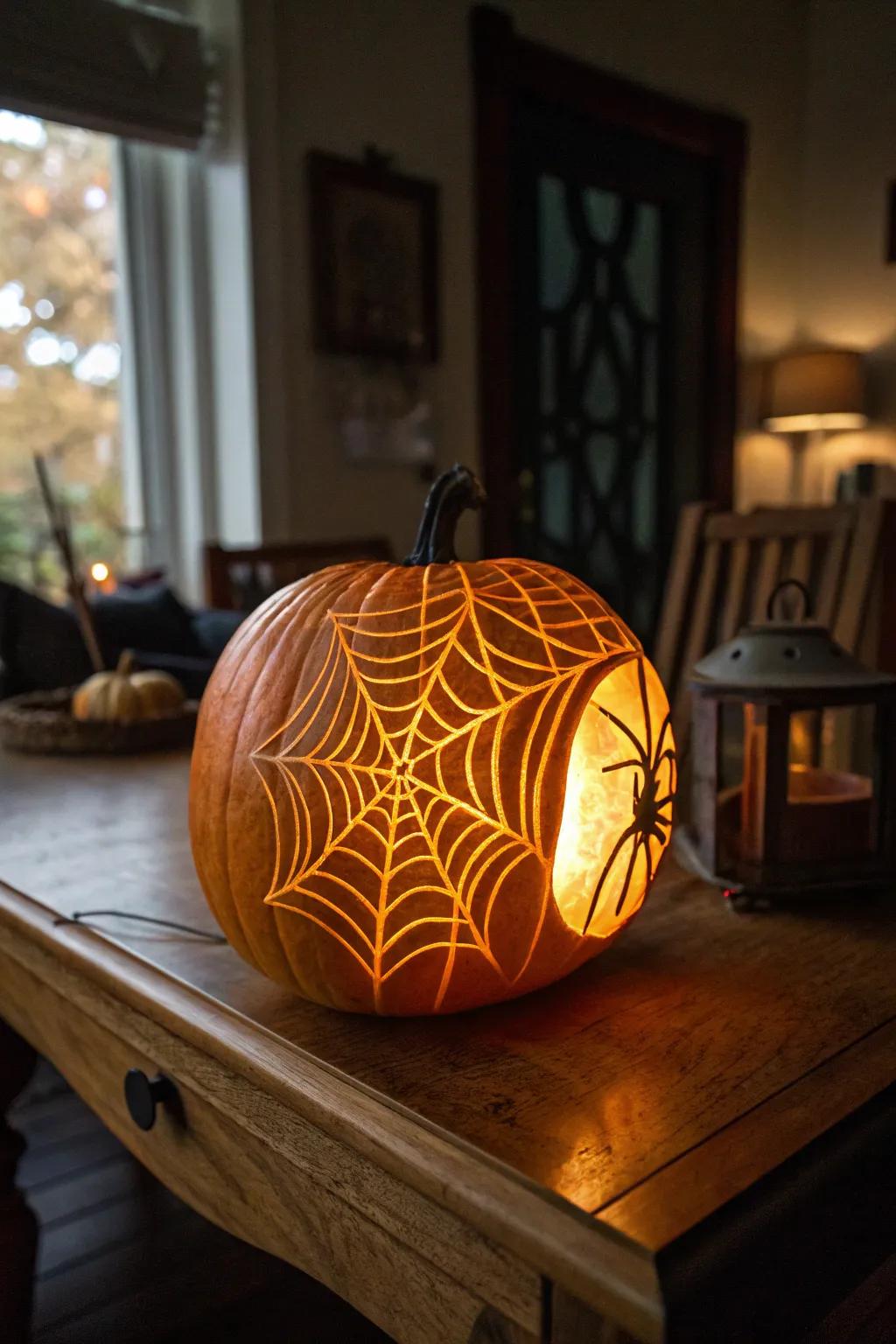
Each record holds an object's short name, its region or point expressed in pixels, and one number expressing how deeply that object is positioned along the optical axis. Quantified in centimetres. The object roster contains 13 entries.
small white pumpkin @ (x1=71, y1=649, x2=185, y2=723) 124
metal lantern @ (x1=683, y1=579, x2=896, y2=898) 64
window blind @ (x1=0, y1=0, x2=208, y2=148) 237
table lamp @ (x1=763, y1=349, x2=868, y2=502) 392
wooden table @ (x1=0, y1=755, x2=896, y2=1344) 36
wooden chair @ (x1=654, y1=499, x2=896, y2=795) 117
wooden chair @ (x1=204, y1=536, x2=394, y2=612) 219
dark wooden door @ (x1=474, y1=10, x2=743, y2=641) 324
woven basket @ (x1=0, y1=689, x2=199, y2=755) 122
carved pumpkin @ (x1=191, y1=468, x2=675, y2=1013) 47
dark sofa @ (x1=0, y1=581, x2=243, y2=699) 176
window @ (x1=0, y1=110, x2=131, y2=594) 259
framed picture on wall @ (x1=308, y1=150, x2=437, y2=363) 279
